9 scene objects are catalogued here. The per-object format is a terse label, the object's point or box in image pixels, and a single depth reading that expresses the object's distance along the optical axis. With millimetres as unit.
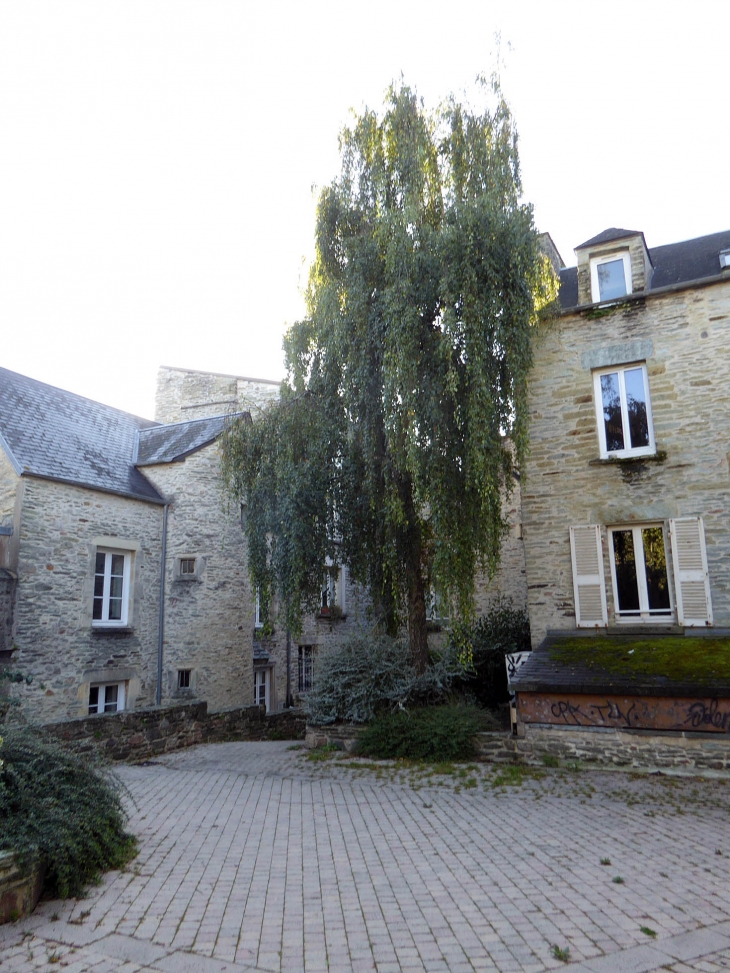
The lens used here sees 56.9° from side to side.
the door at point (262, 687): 15834
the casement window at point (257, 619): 15461
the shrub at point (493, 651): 11633
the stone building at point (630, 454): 9375
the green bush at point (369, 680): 9891
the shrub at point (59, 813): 4094
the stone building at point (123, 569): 10938
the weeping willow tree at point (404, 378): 8719
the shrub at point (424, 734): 8633
